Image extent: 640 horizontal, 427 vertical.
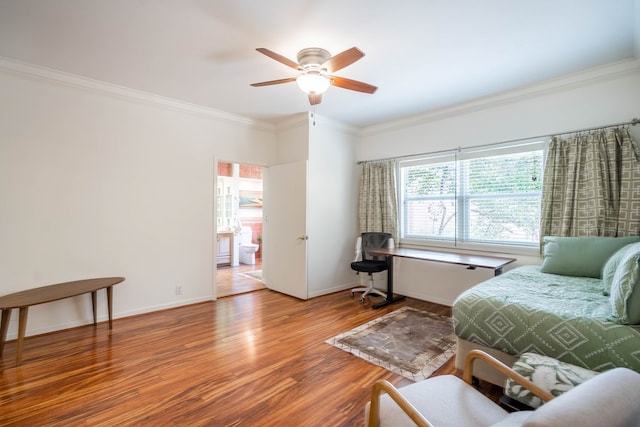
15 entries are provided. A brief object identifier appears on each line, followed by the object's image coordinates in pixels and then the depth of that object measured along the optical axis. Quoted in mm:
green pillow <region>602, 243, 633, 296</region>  2121
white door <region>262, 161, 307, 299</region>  4238
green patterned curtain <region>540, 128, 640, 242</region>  2725
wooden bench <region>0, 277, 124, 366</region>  2417
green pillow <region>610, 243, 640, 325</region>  1574
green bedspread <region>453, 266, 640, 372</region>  1573
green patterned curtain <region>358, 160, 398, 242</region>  4539
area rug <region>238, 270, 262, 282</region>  5512
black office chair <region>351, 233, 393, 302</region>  4125
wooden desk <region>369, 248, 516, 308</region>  3033
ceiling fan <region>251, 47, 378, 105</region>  2357
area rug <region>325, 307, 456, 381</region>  2404
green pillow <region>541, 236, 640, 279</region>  2576
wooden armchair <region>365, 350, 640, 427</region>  753
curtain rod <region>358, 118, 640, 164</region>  2762
